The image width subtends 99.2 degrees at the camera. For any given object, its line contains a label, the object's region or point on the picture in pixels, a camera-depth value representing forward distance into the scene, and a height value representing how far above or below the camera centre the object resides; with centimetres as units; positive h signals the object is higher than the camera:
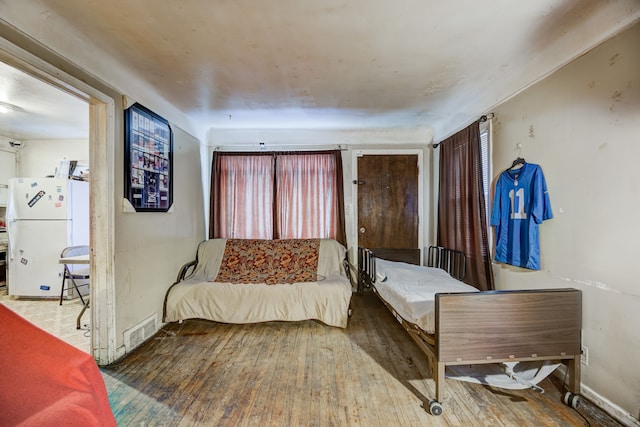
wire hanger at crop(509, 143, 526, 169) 223 +43
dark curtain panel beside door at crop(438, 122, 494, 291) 270 +8
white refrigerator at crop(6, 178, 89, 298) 381 -27
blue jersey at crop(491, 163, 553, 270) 203 -1
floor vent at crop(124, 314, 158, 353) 238 -111
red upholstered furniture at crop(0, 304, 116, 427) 79 -55
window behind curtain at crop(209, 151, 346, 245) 397 +23
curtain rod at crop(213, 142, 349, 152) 406 +98
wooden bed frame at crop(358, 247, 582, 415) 164 -72
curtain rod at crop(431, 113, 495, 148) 264 +94
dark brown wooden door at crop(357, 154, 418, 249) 401 +17
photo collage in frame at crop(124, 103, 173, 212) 240 +52
